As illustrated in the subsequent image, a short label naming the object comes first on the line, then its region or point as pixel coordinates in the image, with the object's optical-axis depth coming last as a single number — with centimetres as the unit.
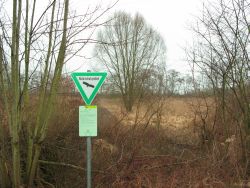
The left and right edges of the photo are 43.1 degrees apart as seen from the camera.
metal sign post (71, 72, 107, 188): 511
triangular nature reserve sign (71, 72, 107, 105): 522
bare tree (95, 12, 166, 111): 2298
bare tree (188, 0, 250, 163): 781
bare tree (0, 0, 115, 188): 550
